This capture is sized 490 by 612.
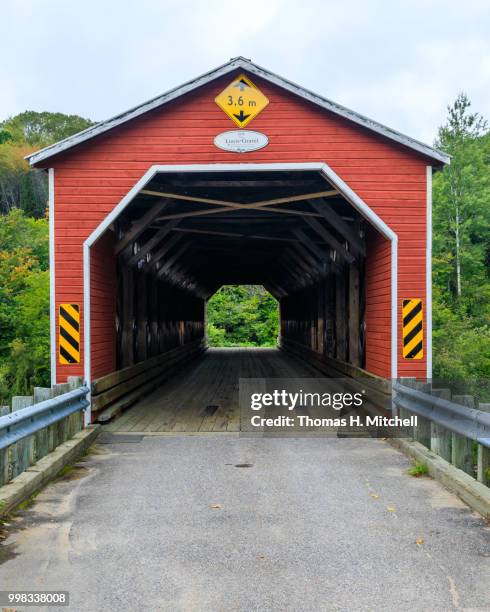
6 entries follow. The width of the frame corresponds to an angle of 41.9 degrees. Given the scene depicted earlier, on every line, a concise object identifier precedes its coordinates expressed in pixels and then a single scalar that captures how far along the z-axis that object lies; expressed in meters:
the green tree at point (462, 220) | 37.19
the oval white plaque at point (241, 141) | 8.44
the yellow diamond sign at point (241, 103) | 8.47
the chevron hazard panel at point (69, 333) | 8.24
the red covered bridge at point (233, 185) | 8.31
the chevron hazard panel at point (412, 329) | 8.24
